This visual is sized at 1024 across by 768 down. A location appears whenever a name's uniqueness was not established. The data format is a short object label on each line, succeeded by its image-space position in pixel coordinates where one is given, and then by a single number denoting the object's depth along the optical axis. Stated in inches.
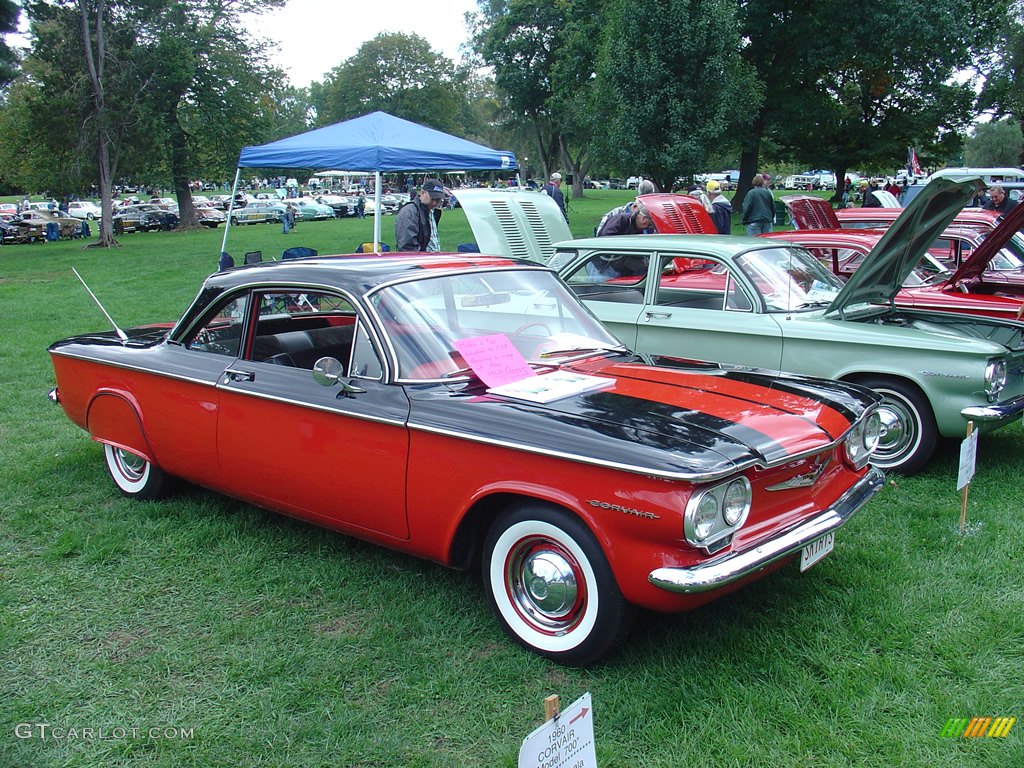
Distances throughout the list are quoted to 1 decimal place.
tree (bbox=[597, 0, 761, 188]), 613.0
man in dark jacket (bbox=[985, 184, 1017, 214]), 570.9
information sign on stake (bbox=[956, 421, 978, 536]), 165.5
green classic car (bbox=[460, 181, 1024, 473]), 205.8
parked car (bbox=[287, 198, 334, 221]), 1745.8
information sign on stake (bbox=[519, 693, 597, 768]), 75.5
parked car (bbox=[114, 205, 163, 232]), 1494.8
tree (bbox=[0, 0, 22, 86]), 936.3
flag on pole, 649.1
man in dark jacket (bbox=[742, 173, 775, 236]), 498.9
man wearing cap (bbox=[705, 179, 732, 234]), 537.3
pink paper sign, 143.4
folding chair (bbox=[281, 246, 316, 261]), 407.0
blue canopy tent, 412.2
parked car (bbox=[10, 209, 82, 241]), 1306.6
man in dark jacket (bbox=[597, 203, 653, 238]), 366.9
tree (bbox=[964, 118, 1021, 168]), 2343.8
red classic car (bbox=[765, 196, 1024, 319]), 276.1
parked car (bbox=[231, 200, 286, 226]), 1594.5
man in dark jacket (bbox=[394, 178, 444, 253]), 350.6
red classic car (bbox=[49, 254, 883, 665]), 116.6
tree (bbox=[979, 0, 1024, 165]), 1010.1
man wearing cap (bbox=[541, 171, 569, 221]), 564.1
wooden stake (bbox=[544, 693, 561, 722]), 76.3
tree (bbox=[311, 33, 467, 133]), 2484.0
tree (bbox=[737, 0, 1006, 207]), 852.0
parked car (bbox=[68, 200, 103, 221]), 1838.1
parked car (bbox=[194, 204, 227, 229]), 1568.7
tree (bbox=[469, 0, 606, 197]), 1197.7
